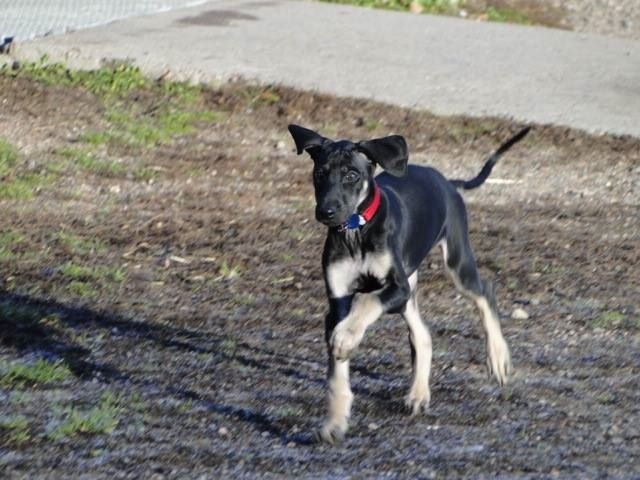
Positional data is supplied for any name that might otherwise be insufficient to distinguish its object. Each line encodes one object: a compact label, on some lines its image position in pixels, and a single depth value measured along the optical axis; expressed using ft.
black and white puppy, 35.86
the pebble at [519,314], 48.11
